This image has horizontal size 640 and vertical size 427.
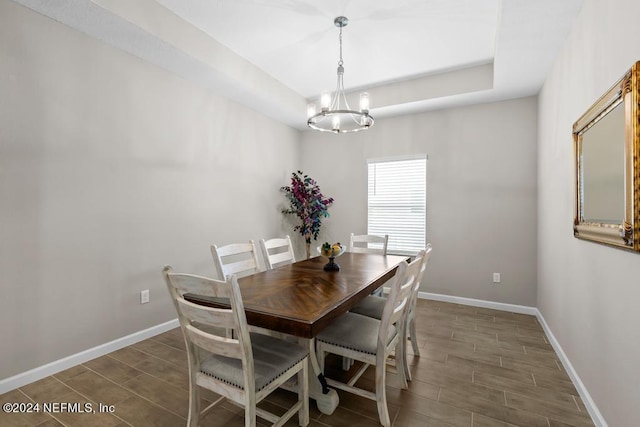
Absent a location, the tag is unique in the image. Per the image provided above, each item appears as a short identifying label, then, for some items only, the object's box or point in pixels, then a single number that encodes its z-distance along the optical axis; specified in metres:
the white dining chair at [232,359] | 1.29
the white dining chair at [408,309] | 2.11
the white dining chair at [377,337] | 1.64
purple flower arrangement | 4.68
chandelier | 2.56
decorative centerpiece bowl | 2.38
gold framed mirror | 1.35
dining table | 1.39
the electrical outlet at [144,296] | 2.91
